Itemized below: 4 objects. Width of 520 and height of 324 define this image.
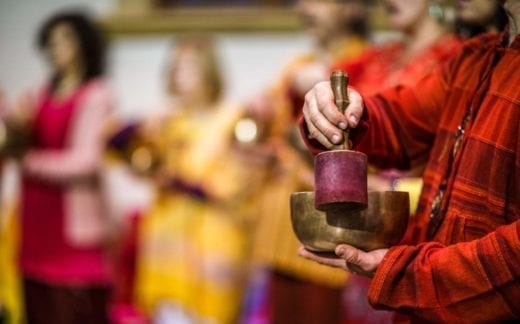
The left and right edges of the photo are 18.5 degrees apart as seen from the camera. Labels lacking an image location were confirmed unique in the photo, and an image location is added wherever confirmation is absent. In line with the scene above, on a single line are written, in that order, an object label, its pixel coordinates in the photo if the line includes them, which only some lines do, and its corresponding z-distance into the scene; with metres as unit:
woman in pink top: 5.46
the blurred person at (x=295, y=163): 4.72
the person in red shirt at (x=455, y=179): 2.19
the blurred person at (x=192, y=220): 5.78
